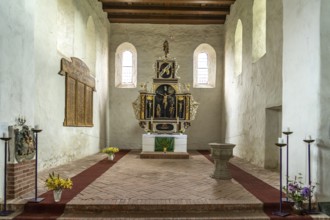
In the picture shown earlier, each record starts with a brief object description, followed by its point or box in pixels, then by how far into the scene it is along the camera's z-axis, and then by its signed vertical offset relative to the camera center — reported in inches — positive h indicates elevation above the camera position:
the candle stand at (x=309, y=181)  209.6 -43.5
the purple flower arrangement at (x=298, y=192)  205.9 -49.9
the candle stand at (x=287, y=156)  223.0 -31.2
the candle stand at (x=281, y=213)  203.1 -63.0
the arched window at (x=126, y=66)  681.0 +101.8
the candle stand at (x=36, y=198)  211.6 -57.6
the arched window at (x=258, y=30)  425.6 +114.5
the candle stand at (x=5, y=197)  198.9 -54.3
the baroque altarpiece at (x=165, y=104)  545.6 +16.5
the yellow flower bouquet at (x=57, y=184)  209.3 -47.0
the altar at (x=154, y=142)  511.5 -46.6
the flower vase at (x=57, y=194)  211.6 -54.2
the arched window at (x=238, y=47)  532.4 +115.2
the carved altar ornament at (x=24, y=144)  219.8 -22.6
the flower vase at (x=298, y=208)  207.3 -60.5
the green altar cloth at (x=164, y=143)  510.6 -46.8
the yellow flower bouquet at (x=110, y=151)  441.1 -52.4
